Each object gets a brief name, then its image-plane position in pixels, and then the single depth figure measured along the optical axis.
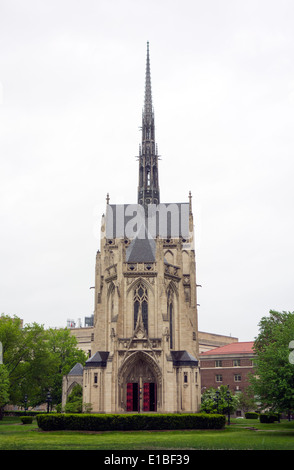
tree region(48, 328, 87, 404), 79.94
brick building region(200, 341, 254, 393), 85.88
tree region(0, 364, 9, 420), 53.09
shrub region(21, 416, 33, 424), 59.90
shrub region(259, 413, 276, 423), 58.38
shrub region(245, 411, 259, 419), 71.94
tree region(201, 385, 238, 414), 56.81
